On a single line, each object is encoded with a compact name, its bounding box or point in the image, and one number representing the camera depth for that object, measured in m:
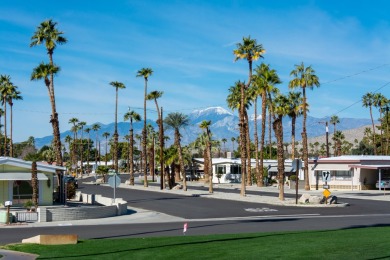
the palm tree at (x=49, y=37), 58.47
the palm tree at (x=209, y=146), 63.22
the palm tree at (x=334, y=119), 152.82
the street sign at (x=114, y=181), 37.86
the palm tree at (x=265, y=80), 52.22
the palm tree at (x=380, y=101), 117.69
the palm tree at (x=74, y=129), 166.00
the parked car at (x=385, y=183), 65.44
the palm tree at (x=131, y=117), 87.69
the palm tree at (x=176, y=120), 114.39
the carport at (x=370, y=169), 65.44
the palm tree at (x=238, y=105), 55.31
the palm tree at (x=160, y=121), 72.12
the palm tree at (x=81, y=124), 180.21
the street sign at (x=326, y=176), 44.50
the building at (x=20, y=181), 42.16
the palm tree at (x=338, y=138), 119.56
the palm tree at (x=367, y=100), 119.43
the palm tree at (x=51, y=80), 55.81
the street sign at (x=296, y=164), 43.38
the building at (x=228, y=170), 102.06
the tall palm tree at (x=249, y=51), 63.34
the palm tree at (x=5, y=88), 87.81
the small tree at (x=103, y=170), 107.44
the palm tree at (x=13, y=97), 88.38
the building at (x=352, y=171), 67.94
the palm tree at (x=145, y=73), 81.62
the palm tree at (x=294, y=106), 73.06
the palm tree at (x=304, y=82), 68.19
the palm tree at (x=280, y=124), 49.48
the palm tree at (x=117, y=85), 93.31
